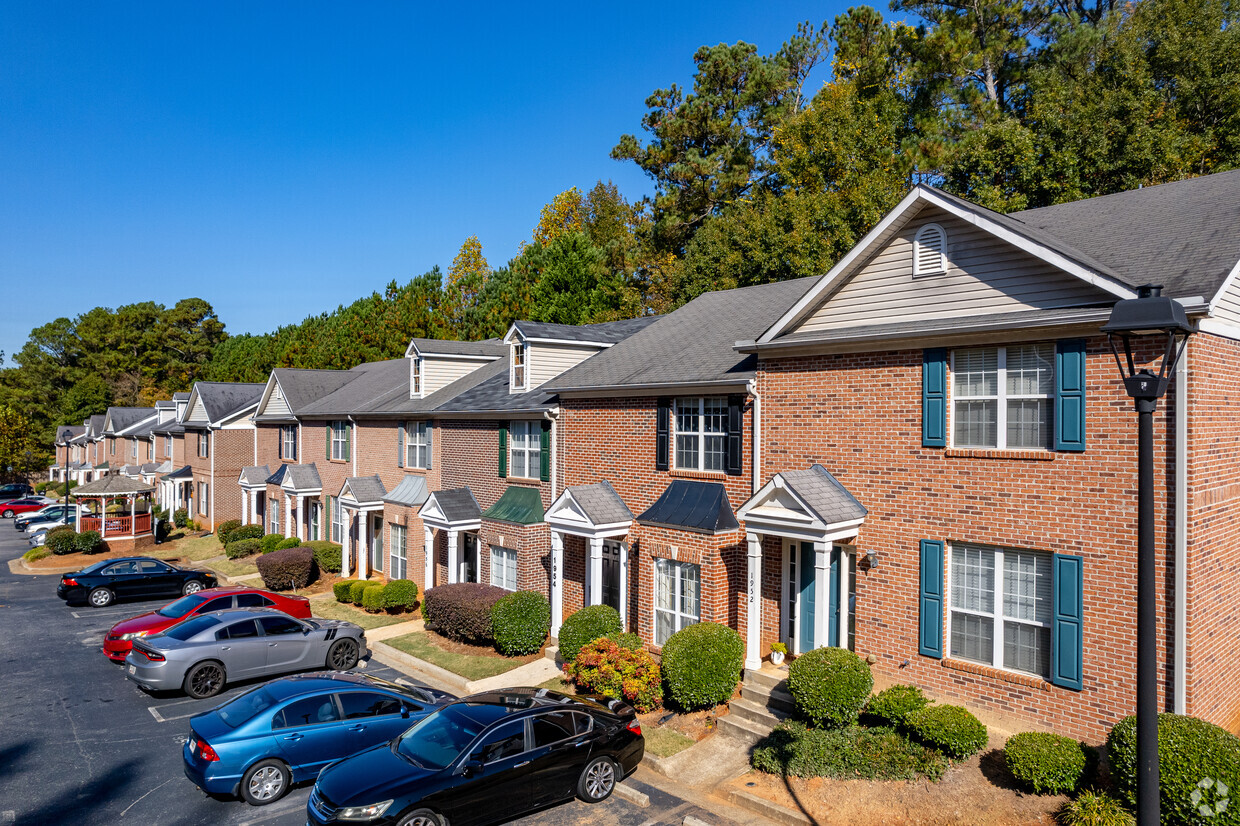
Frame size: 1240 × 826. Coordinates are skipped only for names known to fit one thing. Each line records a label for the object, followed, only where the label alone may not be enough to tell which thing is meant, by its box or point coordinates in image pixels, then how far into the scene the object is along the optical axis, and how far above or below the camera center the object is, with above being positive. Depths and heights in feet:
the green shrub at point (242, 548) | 109.81 -19.75
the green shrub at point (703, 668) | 45.50 -15.41
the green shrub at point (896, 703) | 39.19 -15.03
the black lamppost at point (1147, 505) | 19.08 -2.29
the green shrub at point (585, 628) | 54.08 -15.42
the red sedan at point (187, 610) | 58.59 -16.38
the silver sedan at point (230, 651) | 50.70 -16.78
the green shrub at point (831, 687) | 39.68 -14.38
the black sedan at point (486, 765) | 30.50 -15.40
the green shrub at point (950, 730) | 36.29 -15.29
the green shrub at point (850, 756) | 36.58 -17.01
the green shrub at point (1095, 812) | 30.25 -16.05
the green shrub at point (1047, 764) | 33.35 -15.45
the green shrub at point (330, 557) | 95.50 -18.13
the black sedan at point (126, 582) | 83.41 -19.11
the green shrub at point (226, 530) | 119.05 -18.55
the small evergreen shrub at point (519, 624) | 59.93 -16.78
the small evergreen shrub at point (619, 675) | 47.50 -16.67
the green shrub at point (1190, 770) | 28.07 -13.60
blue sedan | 35.58 -15.89
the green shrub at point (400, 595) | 76.23 -18.32
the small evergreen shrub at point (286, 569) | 89.56 -18.46
